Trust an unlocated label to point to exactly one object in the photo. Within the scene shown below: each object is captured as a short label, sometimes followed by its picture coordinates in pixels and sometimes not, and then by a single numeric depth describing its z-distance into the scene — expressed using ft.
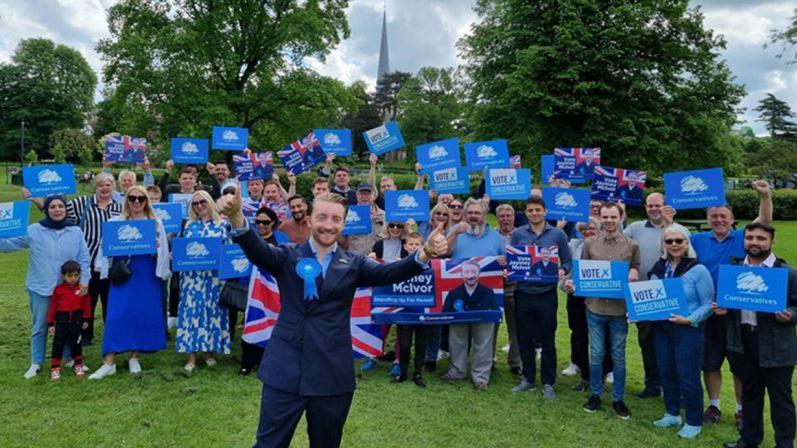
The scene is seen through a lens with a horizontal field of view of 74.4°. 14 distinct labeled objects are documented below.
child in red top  20.33
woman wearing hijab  20.26
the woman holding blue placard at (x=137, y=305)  20.71
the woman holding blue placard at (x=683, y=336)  16.93
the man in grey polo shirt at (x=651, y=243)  20.35
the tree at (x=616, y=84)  79.56
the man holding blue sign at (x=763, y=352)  15.21
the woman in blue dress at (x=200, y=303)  21.74
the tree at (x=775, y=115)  262.26
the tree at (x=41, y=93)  207.72
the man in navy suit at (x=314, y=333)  9.82
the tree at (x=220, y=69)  81.51
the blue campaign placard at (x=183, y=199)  26.76
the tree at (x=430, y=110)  231.09
